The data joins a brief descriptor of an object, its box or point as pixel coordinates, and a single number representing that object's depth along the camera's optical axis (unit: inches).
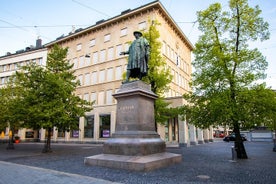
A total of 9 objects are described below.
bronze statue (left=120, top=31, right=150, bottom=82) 415.8
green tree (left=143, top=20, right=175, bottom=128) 694.5
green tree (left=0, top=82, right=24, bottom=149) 752.0
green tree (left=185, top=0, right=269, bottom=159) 441.2
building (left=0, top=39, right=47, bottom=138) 1574.8
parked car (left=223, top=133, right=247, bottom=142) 1508.6
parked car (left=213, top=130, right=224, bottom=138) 2690.7
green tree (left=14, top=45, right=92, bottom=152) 608.5
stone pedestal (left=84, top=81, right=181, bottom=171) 315.3
